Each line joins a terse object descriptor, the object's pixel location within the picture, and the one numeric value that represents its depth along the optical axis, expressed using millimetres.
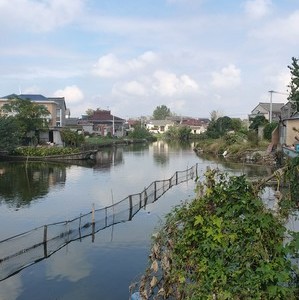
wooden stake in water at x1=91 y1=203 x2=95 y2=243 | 16334
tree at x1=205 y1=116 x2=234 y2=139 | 82250
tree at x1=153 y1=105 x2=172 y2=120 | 185375
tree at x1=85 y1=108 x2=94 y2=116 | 132850
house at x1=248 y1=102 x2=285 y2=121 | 76206
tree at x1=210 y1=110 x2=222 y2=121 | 109375
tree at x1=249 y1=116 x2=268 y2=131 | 59756
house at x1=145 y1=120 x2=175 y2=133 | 136075
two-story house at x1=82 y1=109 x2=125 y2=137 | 95575
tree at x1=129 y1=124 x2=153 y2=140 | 98819
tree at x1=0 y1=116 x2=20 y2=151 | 46438
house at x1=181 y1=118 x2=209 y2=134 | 130700
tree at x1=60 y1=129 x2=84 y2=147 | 57625
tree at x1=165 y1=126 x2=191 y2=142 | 111312
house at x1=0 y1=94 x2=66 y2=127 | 66812
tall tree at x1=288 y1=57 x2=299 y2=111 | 6621
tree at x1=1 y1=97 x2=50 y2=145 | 53469
